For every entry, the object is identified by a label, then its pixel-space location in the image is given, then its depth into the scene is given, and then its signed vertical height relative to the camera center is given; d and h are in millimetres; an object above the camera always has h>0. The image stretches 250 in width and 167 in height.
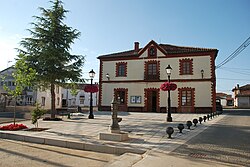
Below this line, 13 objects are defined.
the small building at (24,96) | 38462 -302
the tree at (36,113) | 11078 -994
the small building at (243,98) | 51938 -616
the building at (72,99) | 46438 -1231
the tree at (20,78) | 11461 +945
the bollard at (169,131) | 8477 -1459
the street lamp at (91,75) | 16909 +1611
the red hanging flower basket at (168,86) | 15078 +663
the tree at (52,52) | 15531 +3210
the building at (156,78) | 22969 +2077
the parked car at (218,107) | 25920 -1464
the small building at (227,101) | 67312 -1811
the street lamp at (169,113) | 14602 -1277
